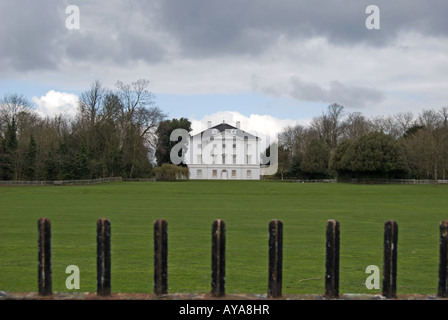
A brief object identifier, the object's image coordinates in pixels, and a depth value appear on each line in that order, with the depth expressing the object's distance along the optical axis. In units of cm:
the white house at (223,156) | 11575
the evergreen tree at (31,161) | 7425
